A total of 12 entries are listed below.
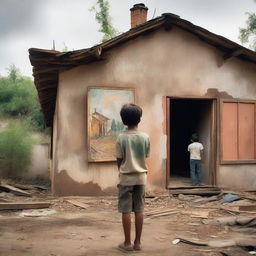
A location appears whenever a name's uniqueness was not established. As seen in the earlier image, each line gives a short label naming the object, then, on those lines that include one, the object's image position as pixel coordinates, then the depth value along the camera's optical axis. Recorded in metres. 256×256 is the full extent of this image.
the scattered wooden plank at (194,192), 10.10
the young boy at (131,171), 4.91
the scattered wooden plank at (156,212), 7.81
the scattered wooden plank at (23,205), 8.09
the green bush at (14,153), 17.34
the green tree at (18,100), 36.10
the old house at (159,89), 9.46
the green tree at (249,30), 25.84
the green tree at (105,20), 36.25
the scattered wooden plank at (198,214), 7.61
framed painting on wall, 9.49
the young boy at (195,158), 10.70
